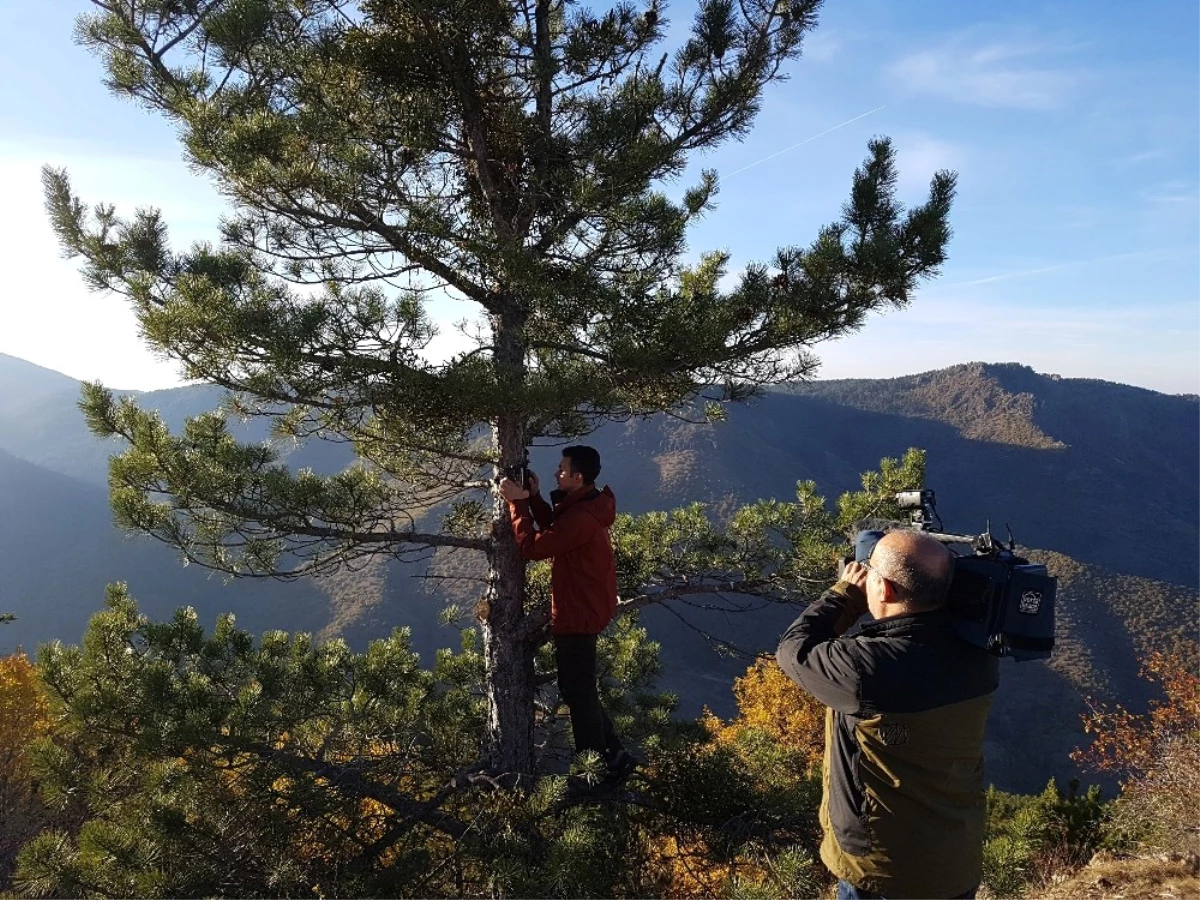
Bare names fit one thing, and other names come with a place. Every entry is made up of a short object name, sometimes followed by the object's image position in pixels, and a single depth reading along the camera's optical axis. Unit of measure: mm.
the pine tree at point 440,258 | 3908
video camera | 2096
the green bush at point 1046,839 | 3707
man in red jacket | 3881
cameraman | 2102
